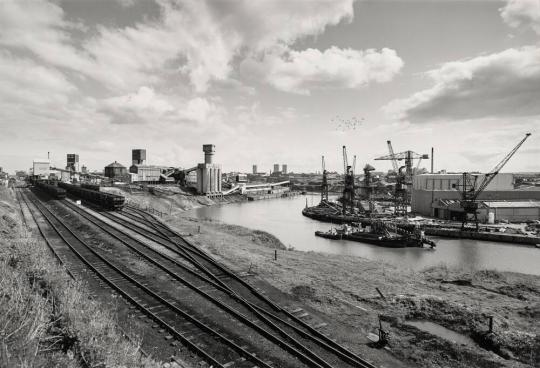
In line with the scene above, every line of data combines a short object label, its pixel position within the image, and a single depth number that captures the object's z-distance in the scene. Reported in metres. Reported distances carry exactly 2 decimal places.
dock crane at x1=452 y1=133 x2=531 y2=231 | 60.91
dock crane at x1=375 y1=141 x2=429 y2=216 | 84.05
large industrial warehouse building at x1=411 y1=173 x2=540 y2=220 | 72.06
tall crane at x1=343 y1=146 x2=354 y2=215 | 88.14
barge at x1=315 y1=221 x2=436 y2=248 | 49.44
